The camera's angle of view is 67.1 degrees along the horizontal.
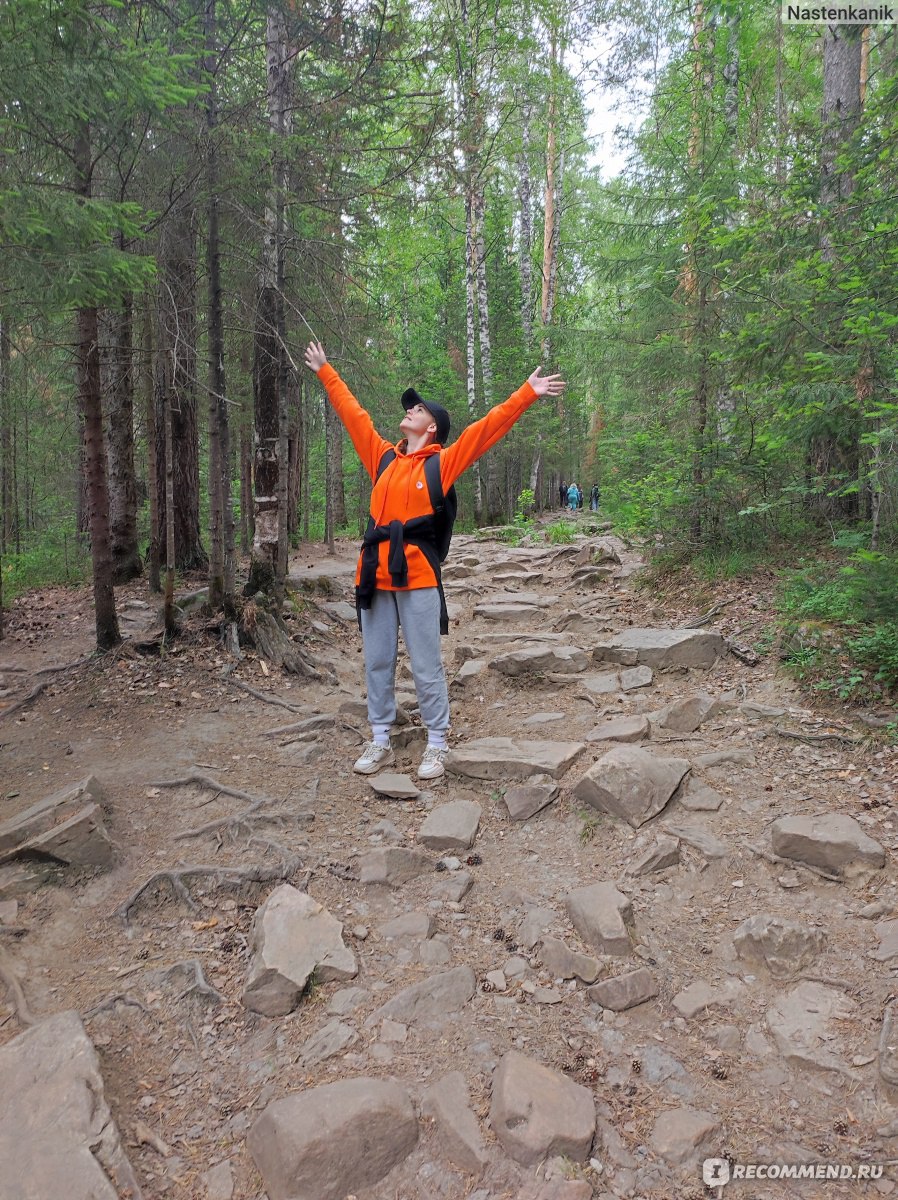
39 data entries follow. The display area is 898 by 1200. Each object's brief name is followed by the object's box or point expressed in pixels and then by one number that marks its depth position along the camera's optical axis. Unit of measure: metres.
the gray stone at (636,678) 6.05
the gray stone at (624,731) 4.95
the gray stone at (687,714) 5.10
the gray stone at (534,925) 3.23
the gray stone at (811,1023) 2.47
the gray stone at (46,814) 3.69
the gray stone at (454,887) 3.58
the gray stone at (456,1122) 2.16
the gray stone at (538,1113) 2.16
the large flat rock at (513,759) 4.59
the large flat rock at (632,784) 4.04
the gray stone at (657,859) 3.65
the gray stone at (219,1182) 2.11
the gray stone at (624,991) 2.83
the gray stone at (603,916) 3.08
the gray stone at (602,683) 6.08
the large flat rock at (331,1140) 2.10
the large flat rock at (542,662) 6.58
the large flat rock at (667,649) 6.16
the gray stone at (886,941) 2.85
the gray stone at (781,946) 2.91
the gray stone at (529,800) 4.30
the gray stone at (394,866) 3.70
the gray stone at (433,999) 2.78
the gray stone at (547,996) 2.86
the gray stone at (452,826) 4.01
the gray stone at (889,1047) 2.31
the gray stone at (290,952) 2.84
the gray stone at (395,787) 4.66
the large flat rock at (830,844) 3.34
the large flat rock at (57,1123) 1.98
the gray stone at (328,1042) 2.59
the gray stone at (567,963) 2.95
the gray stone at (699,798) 4.08
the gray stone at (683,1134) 2.17
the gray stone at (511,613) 8.94
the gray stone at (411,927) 3.27
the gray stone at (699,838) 3.68
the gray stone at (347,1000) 2.82
